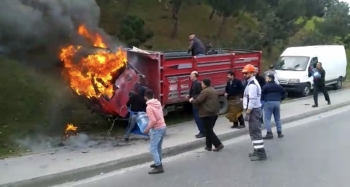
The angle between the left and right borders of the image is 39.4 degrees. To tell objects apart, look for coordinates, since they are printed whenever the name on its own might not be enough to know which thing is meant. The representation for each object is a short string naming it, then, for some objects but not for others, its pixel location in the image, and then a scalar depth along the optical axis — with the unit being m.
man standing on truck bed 15.70
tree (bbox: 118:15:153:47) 19.34
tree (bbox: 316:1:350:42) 37.83
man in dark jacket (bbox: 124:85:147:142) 11.30
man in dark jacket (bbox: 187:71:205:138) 11.88
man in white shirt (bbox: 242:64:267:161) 9.52
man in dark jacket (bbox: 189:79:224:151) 10.11
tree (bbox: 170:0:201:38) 27.55
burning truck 11.47
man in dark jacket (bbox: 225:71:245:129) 12.87
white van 21.41
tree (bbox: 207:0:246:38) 25.67
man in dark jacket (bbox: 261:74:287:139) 11.68
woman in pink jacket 8.42
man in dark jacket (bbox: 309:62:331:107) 17.78
